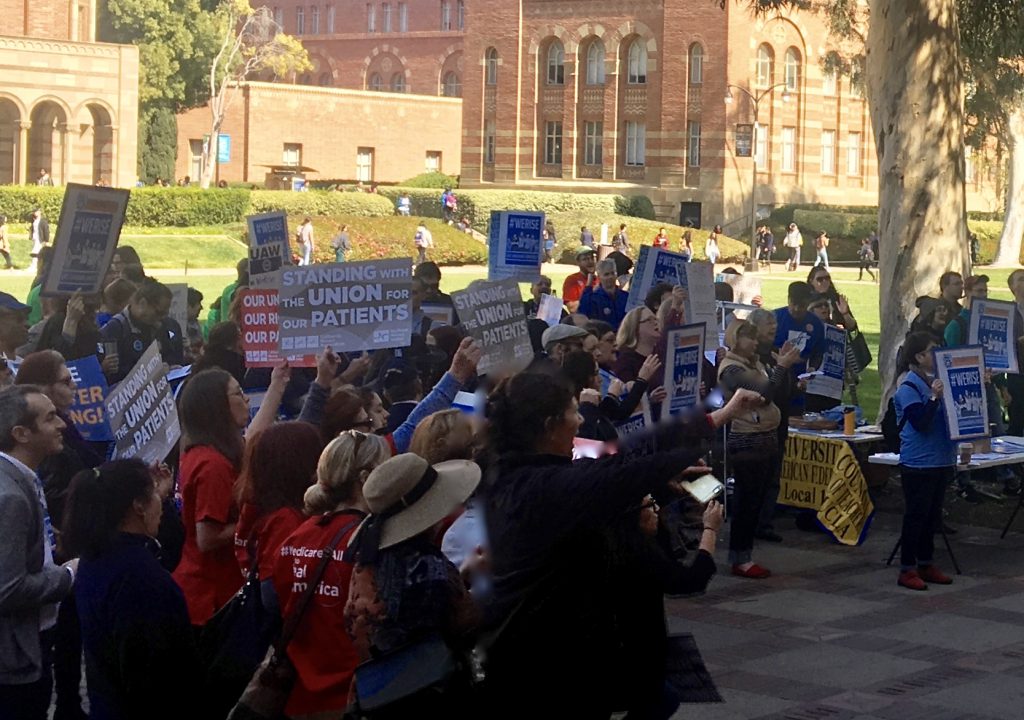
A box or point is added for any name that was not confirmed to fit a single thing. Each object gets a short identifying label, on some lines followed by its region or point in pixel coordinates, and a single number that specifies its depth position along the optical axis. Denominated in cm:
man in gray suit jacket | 519
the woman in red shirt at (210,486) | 585
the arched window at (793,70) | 6888
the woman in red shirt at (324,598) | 480
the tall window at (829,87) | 7044
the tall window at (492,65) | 7412
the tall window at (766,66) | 6756
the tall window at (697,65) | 6700
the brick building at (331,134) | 7869
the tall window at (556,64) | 7238
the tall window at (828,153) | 7156
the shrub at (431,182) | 7719
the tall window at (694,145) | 6762
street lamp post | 5528
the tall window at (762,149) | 6806
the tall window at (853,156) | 7262
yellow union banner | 1209
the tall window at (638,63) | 6950
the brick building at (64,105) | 6097
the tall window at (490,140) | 7494
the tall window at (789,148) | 6994
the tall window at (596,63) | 7075
